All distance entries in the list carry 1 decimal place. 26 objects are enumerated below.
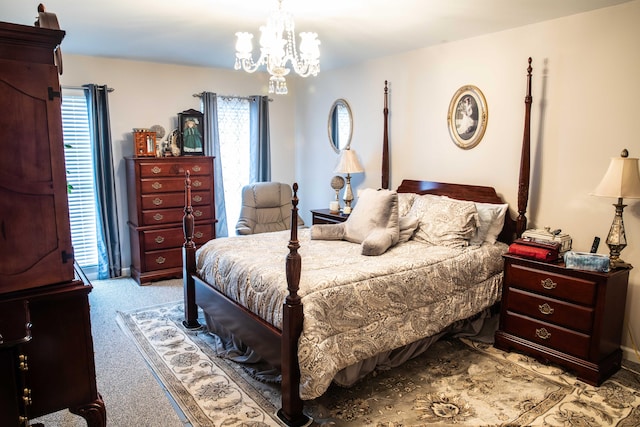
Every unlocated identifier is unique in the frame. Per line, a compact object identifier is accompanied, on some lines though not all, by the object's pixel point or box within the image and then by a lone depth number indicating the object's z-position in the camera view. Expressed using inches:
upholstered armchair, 182.2
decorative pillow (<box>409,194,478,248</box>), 131.8
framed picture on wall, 146.6
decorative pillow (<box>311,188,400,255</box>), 126.0
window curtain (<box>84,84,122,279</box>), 180.7
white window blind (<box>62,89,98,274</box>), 181.0
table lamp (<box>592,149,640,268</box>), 104.1
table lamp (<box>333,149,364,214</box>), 184.2
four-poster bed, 88.4
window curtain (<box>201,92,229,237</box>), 204.4
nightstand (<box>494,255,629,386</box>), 105.3
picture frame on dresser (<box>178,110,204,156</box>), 196.2
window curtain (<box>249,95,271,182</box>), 219.1
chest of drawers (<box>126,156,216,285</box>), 181.9
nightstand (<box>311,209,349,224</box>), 178.0
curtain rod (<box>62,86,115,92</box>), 176.4
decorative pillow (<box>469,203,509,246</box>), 134.8
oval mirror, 200.9
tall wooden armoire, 58.6
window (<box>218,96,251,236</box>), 214.8
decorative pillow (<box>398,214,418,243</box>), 138.0
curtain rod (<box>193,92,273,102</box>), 205.3
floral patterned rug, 92.1
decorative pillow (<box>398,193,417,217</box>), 155.0
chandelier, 107.0
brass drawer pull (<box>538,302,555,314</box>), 113.1
